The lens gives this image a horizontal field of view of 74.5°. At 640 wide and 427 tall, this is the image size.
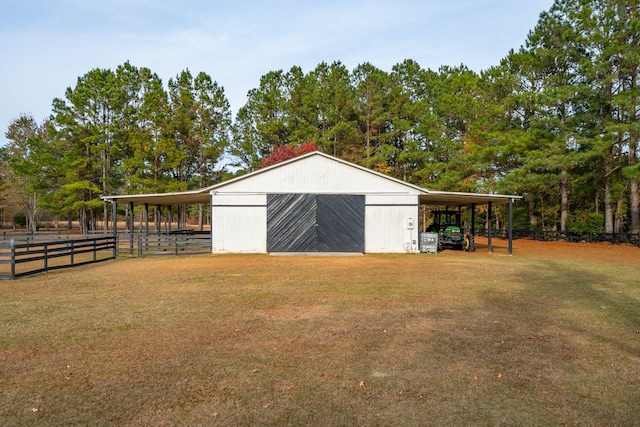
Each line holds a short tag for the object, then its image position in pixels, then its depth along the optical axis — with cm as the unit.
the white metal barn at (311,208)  1894
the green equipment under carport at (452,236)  2172
